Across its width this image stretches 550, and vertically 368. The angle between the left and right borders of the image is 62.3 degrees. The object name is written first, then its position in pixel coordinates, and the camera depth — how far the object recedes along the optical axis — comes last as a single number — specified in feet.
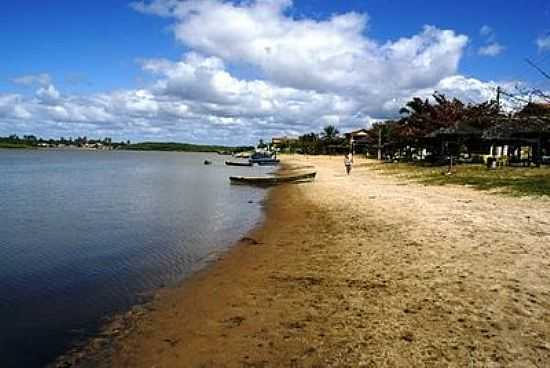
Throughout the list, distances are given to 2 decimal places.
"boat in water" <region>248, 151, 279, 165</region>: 247.70
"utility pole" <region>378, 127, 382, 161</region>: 220.12
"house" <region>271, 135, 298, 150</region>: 493.60
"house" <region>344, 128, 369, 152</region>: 296.20
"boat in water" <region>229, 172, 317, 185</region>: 105.70
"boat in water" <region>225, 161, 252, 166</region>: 245.49
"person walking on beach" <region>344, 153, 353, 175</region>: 122.42
